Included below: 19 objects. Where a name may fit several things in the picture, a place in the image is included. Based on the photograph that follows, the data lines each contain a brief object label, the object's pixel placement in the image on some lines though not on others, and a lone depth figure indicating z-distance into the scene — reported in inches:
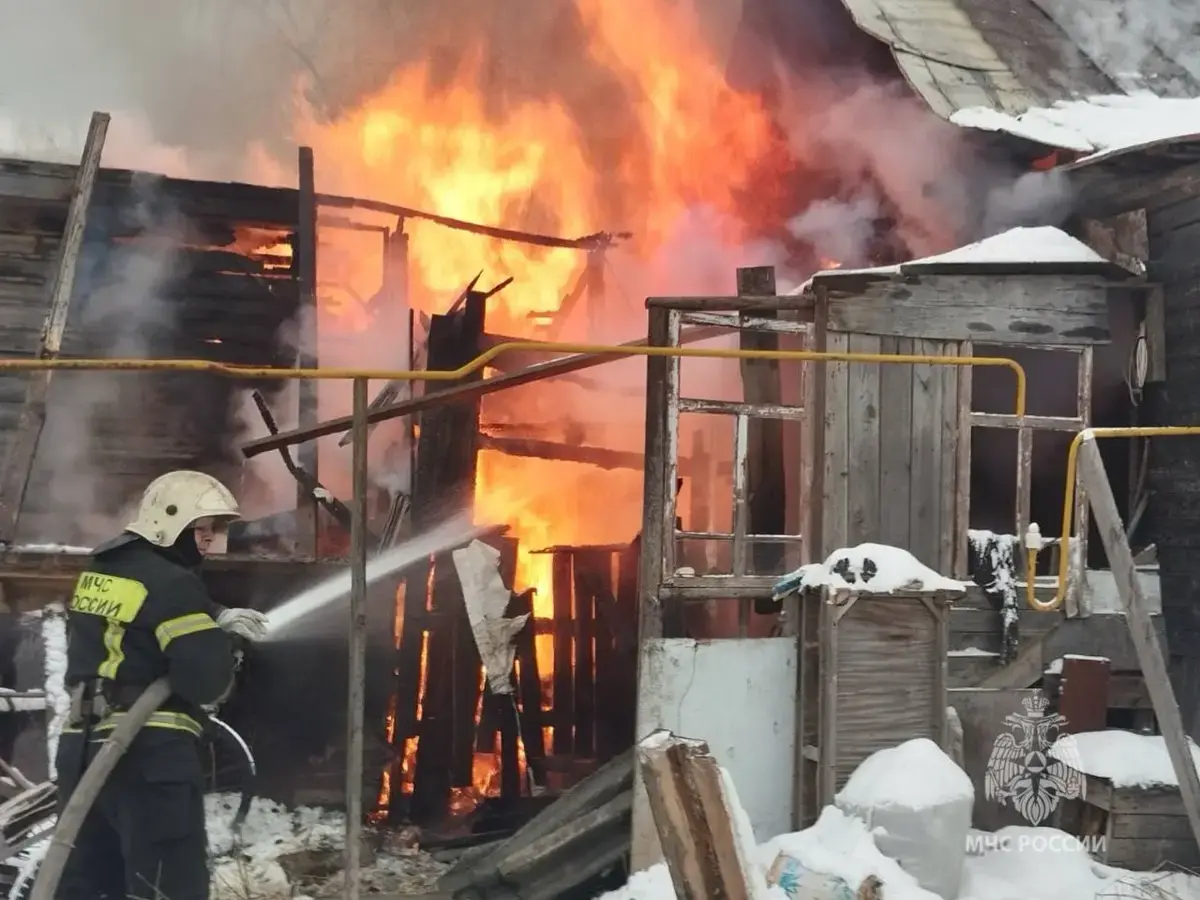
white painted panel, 250.4
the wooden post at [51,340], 323.3
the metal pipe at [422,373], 181.0
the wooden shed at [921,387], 272.7
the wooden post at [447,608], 321.4
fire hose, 175.3
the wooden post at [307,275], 392.8
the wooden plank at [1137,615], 212.4
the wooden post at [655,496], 256.1
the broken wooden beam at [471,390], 274.1
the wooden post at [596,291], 471.5
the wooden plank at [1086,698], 271.7
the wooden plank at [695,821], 147.2
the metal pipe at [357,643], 178.4
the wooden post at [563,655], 333.4
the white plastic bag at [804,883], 203.5
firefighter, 185.2
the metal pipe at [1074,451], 214.2
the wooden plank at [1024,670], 280.5
